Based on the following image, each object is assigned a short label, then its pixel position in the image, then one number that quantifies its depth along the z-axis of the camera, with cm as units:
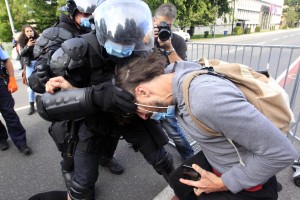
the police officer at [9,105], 302
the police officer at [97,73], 134
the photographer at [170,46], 241
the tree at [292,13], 7369
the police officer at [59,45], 183
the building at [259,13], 5065
